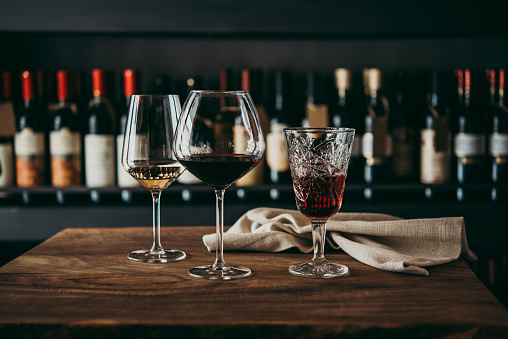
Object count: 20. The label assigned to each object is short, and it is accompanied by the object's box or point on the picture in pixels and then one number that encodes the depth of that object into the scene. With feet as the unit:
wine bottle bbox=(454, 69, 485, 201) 4.58
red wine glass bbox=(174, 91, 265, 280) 1.93
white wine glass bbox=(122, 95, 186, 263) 2.20
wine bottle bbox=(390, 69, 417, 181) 4.73
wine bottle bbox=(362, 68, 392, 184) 4.68
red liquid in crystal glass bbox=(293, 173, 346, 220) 1.97
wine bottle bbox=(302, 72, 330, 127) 4.72
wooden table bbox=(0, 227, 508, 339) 1.48
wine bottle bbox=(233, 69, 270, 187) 4.66
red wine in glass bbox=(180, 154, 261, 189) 1.95
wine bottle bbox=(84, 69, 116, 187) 4.47
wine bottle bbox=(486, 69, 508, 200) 4.59
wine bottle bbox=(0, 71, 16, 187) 4.57
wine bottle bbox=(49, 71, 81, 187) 4.54
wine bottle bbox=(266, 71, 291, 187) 4.66
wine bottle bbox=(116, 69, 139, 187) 4.49
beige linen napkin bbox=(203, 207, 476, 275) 2.13
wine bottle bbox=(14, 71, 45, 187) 4.56
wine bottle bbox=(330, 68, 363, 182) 4.75
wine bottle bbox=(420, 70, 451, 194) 4.59
